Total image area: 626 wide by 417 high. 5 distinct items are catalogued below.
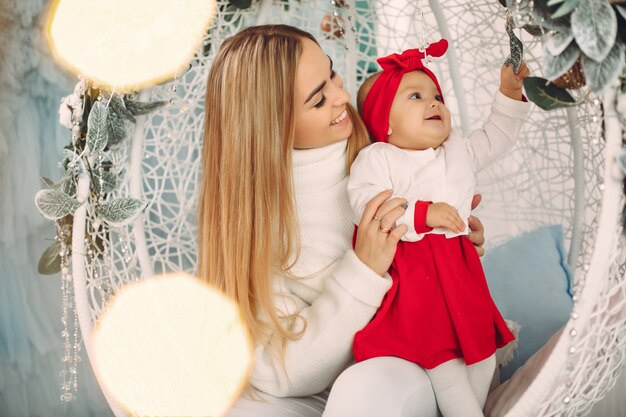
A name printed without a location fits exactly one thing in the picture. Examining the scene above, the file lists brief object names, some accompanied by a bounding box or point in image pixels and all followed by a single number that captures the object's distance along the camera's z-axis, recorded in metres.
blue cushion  1.72
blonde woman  1.37
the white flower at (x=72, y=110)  1.44
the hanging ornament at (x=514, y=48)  1.36
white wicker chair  1.04
